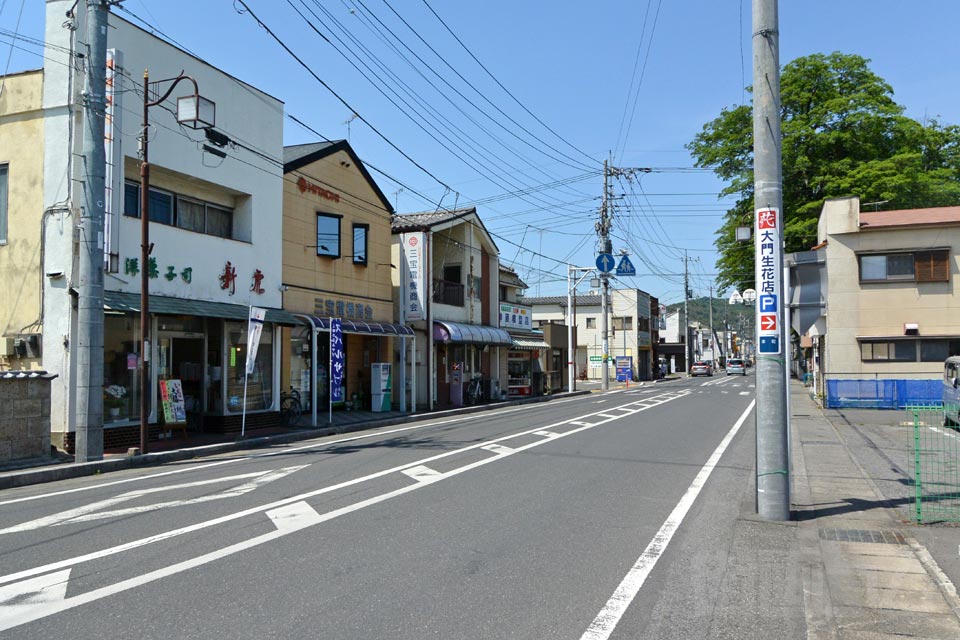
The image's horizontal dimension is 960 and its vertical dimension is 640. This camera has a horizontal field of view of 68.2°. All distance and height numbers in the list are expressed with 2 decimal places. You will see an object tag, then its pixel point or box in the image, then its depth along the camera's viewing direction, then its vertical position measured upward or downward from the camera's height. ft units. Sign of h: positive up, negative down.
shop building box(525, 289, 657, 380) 216.33 +6.48
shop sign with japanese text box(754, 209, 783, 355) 24.22 +2.36
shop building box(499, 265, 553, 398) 114.32 +0.25
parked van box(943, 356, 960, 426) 56.59 -3.10
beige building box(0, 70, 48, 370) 44.27 +8.40
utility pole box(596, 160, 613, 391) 137.08 +21.26
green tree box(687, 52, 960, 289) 105.40 +31.25
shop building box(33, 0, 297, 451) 43.98 +8.12
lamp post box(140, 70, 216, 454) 42.01 +4.98
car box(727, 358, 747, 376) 237.86 -7.05
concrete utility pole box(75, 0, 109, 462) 39.40 +5.55
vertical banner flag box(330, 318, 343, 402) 63.77 -0.82
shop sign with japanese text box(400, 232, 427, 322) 81.20 +7.59
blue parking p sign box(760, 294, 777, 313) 24.30 +1.47
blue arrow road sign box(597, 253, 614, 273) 133.90 +16.03
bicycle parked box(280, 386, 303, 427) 62.08 -5.24
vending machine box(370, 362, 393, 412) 74.79 -3.86
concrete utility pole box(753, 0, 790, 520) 24.06 +2.45
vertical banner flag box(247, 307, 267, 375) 52.49 +1.29
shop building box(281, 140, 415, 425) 65.16 +7.26
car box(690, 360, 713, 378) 228.22 -7.32
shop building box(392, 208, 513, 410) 81.61 +6.04
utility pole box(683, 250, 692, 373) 239.30 +18.37
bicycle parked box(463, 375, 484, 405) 94.43 -5.89
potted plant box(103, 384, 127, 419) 45.84 -3.11
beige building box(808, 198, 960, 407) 81.87 +5.48
